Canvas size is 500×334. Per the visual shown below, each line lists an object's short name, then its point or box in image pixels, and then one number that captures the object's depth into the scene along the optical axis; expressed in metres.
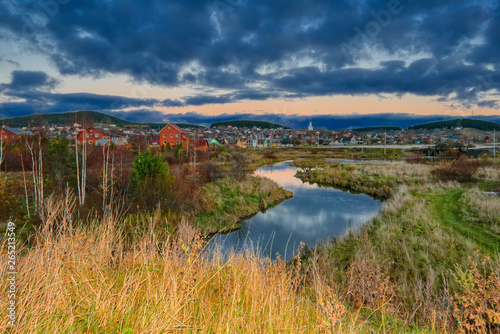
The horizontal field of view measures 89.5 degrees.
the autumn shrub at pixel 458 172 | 20.52
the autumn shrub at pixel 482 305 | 3.56
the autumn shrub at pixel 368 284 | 4.77
